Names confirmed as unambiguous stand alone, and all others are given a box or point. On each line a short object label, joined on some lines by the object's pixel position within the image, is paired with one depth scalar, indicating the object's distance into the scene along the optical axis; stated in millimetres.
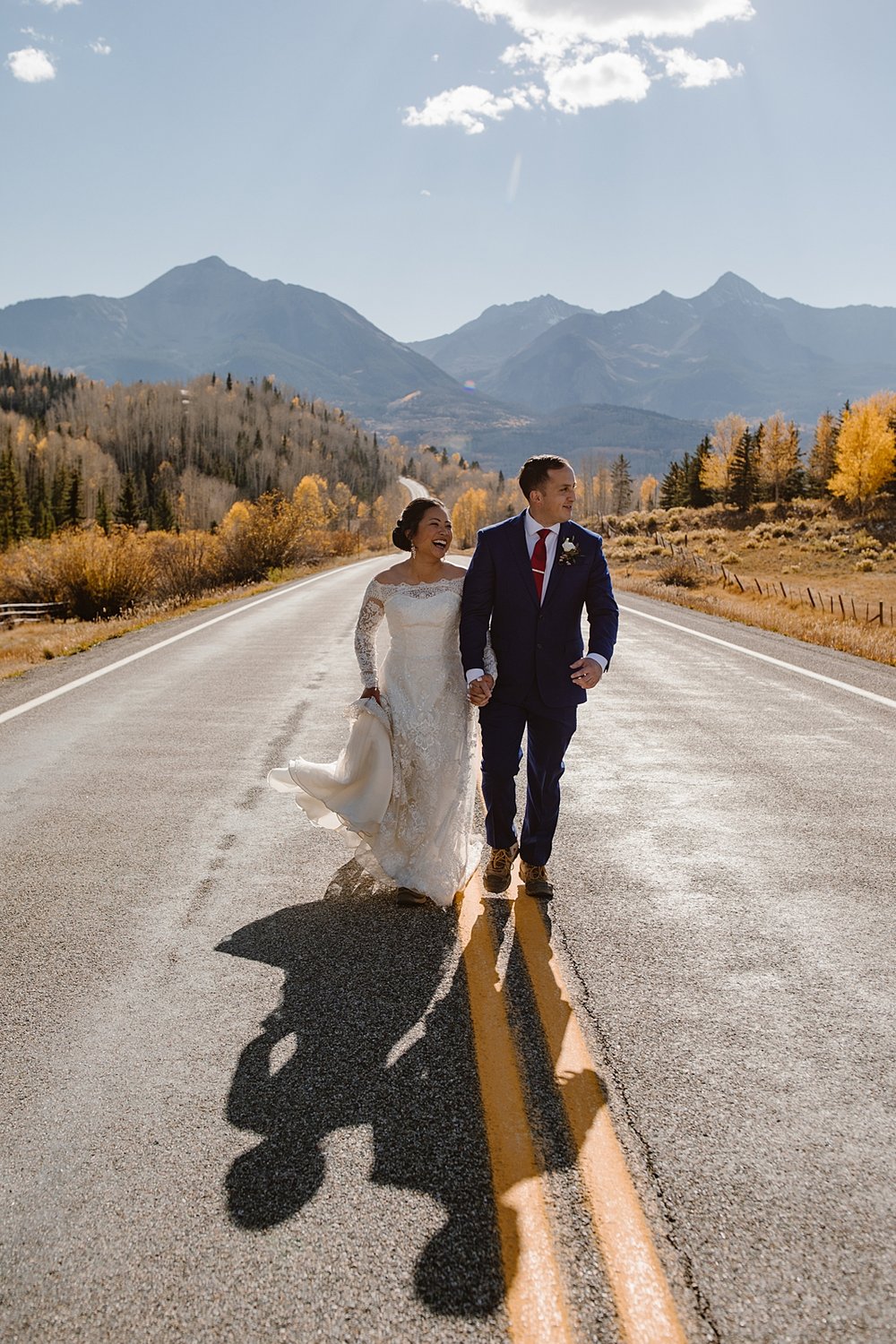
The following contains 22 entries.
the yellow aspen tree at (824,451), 79188
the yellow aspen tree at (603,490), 176612
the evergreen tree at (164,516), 101844
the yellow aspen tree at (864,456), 66125
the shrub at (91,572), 23406
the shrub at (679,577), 31109
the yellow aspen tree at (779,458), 80750
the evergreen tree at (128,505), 92812
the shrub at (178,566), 27547
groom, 4473
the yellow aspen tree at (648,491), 179825
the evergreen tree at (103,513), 89312
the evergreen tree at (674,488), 97750
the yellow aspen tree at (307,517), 41625
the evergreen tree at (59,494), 97438
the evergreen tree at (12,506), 84375
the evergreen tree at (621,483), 149612
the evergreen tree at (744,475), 78062
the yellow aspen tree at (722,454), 85625
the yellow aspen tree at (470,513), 157625
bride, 4523
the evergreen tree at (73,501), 94838
